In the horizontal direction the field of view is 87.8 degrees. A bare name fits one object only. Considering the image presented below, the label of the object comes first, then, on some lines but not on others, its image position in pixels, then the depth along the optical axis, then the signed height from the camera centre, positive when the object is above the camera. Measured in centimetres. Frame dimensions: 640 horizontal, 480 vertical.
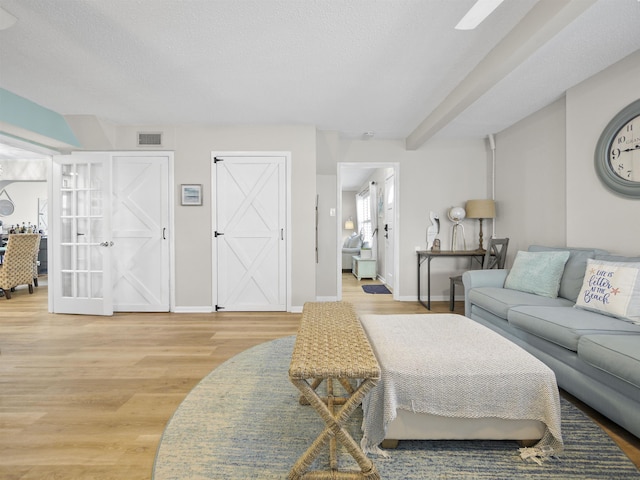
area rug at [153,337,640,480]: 145 -103
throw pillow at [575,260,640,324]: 208 -36
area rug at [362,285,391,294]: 590 -98
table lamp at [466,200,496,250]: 455 +37
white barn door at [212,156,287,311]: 433 +4
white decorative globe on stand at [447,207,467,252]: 487 +8
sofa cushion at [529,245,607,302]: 270 -29
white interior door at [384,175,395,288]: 617 +9
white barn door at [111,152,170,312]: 435 +10
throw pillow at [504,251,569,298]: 288 -34
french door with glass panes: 427 +5
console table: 443 -25
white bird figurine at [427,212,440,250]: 493 +7
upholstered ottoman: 150 -75
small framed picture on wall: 433 +54
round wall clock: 252 +66
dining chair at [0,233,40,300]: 529 -44
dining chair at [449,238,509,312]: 418 -28
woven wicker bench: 135 -59
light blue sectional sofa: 163 -61
